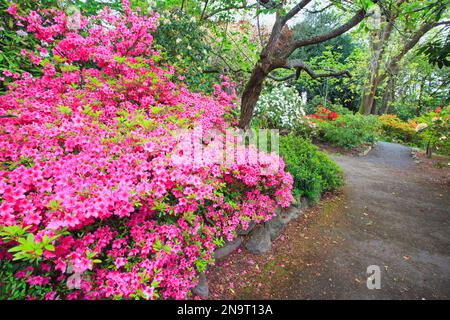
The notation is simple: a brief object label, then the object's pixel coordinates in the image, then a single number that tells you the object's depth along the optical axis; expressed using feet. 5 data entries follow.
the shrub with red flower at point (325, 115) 34.71
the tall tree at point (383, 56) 31.18
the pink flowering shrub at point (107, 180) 5.01
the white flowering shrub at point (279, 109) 27.02
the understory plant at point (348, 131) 28.81
